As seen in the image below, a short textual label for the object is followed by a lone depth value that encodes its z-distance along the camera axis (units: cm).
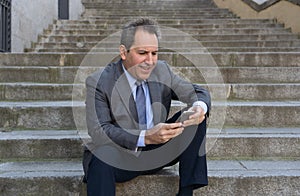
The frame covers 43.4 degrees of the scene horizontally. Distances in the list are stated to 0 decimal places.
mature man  185
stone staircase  227
